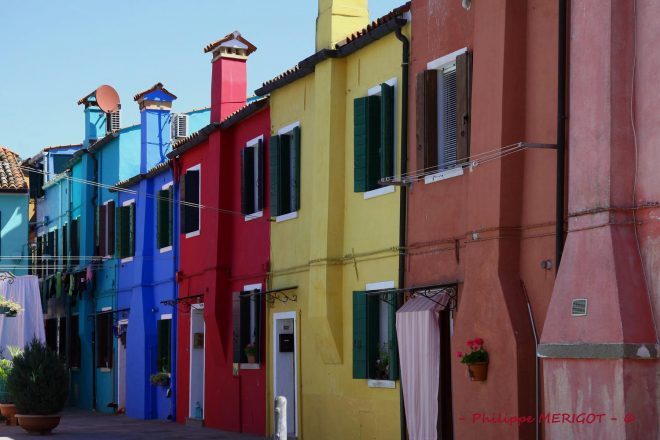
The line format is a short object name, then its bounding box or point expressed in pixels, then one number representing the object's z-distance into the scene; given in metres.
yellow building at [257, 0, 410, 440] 17.80
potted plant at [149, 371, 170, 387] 28.36
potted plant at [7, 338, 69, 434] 23.83
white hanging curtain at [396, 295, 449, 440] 15.91
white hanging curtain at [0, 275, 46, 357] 30.30
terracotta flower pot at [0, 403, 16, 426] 28.25
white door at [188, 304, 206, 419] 26.61
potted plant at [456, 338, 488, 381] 14.19
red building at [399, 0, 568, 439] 13.74
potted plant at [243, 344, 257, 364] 22.84
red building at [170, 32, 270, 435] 23.16
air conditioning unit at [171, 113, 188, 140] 31.92
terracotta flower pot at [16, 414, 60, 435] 23.73
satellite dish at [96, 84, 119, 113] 36.47
